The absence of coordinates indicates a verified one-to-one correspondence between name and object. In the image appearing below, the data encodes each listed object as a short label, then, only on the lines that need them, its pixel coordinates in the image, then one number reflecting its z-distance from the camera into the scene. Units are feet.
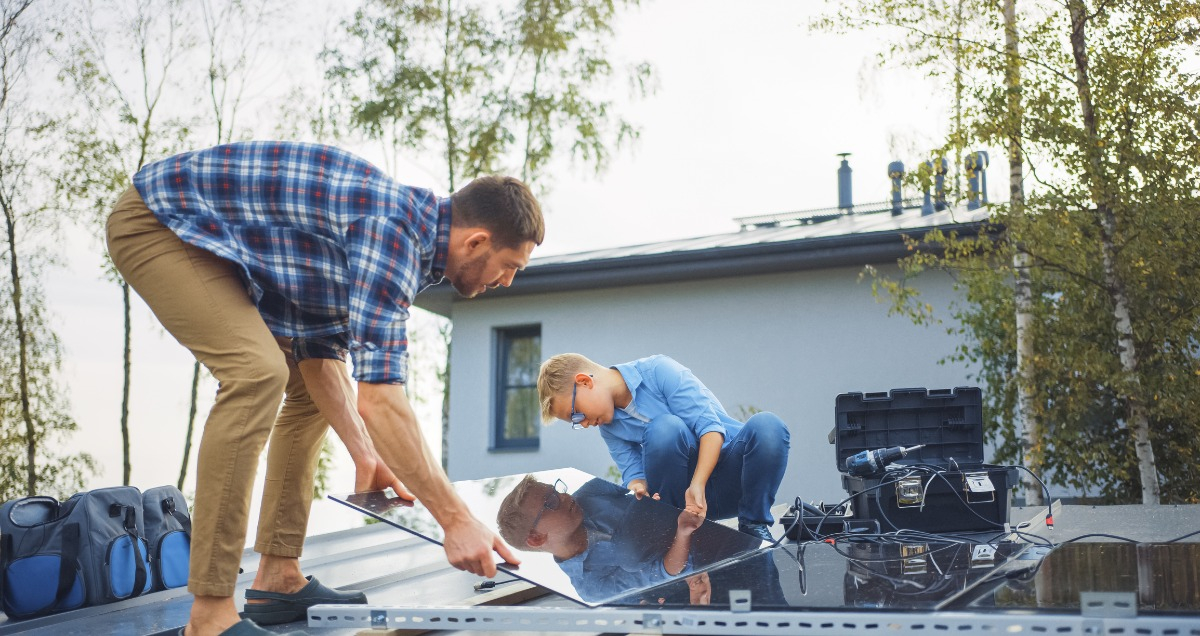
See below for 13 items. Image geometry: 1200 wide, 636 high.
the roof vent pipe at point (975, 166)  22.11
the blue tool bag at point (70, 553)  9.30
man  6.69
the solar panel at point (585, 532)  6.91
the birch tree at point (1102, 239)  20.22
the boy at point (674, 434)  11.54
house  29.76
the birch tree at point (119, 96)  26.94
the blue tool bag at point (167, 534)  10.56
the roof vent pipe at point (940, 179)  22.20
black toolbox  11.71
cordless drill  12.05
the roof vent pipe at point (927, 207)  34.06
